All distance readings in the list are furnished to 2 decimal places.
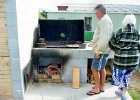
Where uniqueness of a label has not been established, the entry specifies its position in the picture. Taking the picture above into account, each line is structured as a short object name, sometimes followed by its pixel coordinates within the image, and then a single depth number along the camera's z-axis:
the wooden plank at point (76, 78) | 4.21
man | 3.41
